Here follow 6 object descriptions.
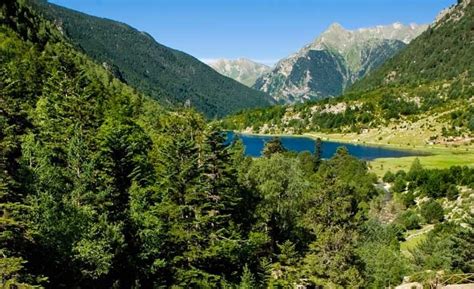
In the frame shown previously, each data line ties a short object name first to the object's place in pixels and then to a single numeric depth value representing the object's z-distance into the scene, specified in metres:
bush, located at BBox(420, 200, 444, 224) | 88.00
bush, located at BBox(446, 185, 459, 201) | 98.00
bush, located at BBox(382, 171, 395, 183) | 123.86
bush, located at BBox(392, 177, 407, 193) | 111.81
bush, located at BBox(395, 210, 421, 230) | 85.75
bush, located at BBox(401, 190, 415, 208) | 100.88
